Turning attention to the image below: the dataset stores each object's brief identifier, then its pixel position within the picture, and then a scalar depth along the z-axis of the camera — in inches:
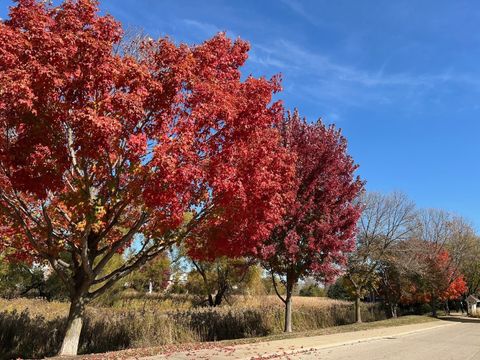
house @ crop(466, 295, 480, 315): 2113.7
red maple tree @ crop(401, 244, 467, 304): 1542.8
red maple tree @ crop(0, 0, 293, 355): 315.6
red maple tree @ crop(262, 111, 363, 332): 665.0
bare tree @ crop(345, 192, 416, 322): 1194.6
